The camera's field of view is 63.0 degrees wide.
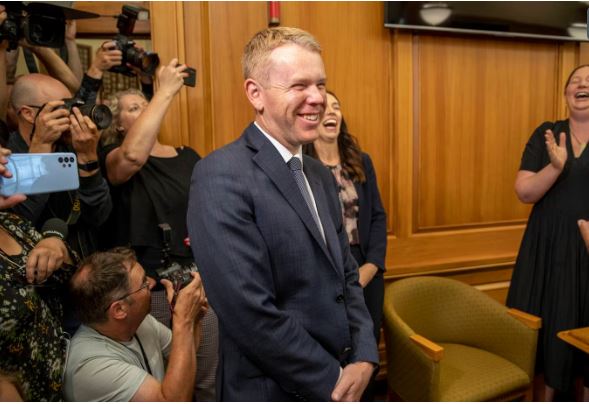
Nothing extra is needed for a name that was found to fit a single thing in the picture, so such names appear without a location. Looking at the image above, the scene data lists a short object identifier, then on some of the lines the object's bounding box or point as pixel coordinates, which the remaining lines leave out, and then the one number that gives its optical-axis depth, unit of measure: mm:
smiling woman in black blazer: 2010
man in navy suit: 1010
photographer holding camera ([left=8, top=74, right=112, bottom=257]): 1410
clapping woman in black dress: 1999
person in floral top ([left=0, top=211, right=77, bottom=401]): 1073
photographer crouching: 1219
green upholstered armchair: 1822
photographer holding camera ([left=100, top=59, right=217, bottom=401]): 1648
